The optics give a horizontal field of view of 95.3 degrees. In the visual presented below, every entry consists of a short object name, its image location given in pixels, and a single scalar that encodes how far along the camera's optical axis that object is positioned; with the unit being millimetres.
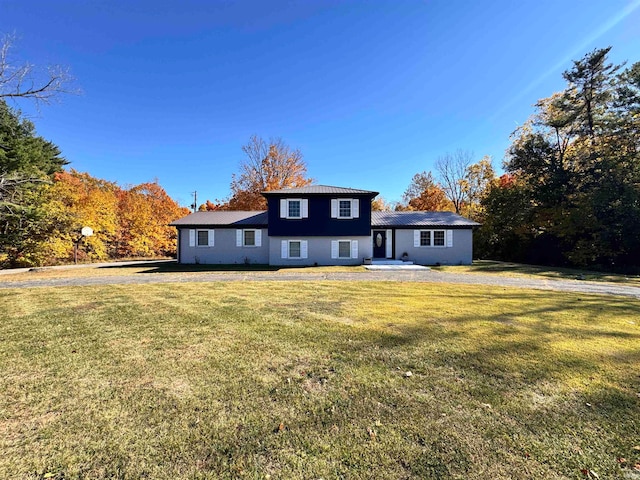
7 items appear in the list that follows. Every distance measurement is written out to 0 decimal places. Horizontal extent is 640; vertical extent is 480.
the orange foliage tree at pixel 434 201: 34969
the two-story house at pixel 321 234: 18172
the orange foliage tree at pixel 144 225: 27797
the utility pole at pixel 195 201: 40212
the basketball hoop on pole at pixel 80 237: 21500
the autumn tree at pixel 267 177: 31141
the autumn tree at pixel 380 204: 42631
